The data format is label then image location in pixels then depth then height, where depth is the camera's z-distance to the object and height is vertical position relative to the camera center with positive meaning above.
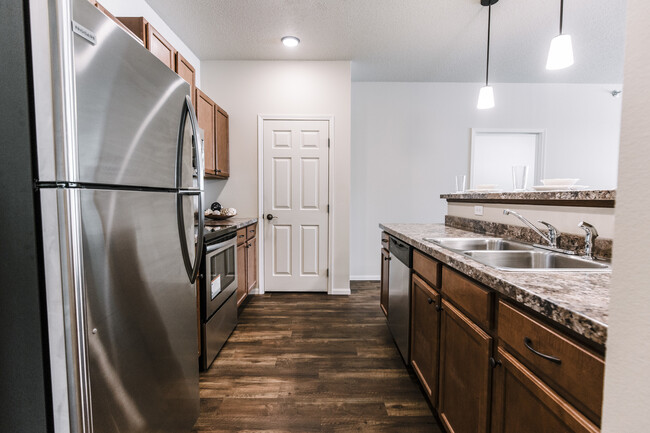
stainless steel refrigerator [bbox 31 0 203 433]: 0.75 -0.07
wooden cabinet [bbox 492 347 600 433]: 0.68 -0.55
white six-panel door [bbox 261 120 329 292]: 3.65 -0.11
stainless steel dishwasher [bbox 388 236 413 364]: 1.93 -0.69
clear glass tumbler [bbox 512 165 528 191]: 1.96 +0.14
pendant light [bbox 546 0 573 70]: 1.83 +0.89
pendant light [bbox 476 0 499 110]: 2.50 +0.86
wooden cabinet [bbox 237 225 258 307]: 2.92 -0.72
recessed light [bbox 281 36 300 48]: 3.08 +1.62
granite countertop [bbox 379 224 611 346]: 0.61 -0.25
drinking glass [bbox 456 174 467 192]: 2.60 +0.12
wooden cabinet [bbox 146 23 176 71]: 1.95 +1.05
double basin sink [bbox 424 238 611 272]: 1.20 -0.29
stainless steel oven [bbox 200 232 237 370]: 2.00 -0.75
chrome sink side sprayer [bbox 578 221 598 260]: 1.24 -0.17
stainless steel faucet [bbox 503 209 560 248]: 1.48 -0.19
